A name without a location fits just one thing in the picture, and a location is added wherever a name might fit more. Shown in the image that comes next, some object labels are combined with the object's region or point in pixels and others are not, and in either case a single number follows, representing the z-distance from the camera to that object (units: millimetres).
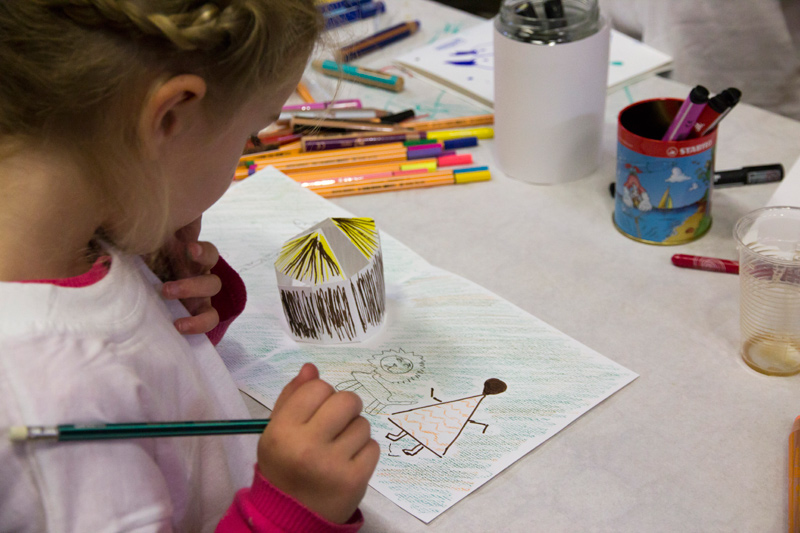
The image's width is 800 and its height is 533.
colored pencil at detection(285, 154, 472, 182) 849
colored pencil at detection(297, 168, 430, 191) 836
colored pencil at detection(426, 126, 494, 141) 892
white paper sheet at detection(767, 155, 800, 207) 667
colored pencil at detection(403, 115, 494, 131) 907
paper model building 601
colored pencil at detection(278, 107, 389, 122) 903
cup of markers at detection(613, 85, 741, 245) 646
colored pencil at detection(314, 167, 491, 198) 829
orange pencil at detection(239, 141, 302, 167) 882
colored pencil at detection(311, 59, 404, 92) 993
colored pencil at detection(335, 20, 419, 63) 1083
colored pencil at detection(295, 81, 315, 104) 983
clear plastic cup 540
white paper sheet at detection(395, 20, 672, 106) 973
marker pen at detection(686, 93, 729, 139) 625
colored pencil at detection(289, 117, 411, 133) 890
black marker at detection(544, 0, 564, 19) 740
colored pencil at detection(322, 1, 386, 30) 1143
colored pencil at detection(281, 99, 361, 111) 935
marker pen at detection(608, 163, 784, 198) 757
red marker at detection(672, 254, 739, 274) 659
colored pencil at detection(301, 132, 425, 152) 875
